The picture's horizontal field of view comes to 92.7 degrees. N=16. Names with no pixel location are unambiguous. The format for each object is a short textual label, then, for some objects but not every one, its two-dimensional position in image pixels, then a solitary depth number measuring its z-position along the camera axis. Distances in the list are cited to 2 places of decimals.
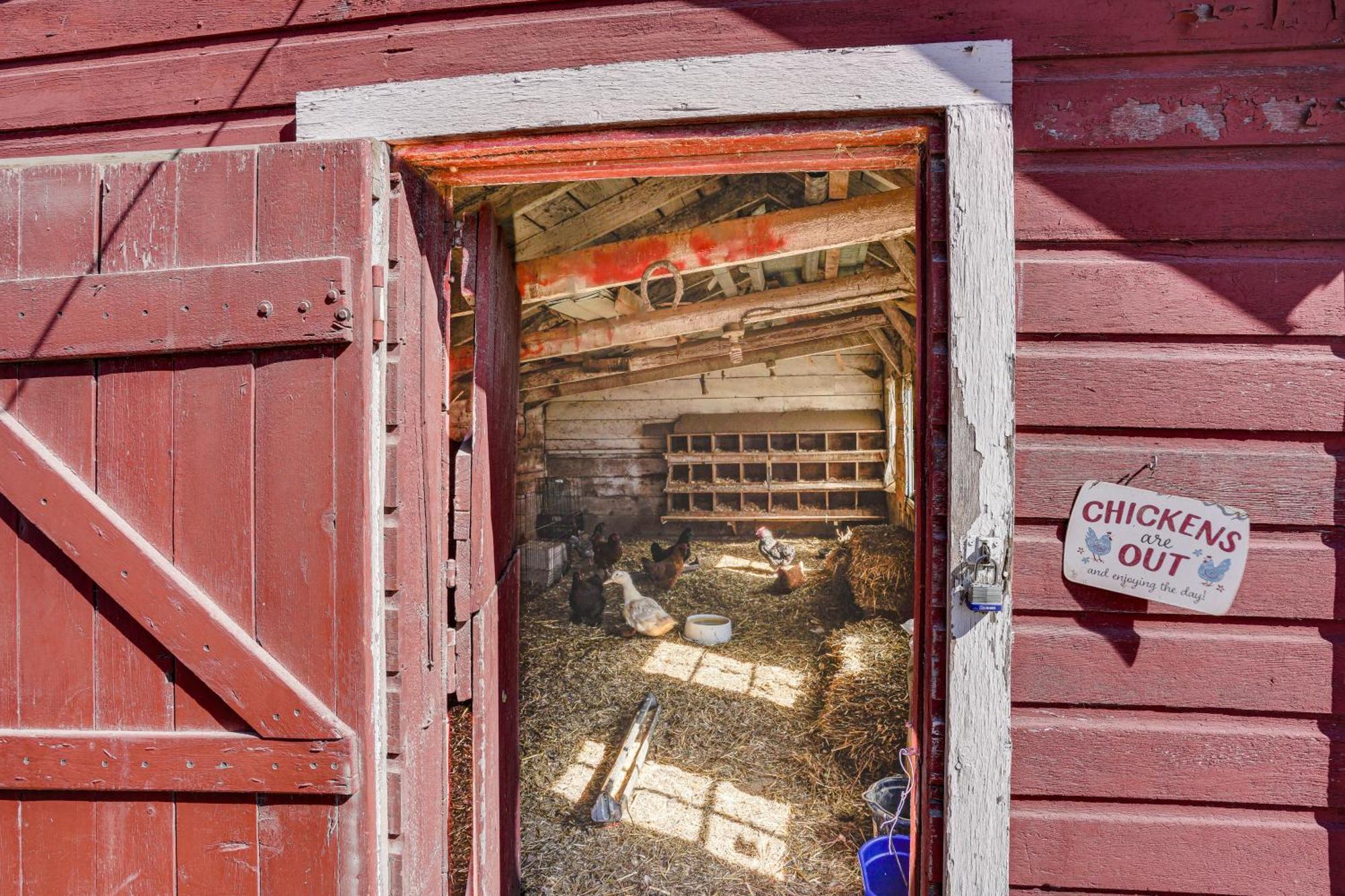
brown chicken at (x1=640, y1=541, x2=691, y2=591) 7.52
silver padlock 1.44
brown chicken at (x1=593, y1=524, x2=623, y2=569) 7.99
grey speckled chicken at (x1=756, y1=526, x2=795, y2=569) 7.69
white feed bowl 6.01
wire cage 10.19
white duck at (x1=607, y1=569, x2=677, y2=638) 6.26
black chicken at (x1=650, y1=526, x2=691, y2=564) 7.74
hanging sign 1.45
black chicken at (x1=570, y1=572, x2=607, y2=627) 6.60
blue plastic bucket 2.59
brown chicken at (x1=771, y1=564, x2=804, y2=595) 7.39
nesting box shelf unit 9.38
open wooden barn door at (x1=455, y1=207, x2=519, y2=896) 2.02
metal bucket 3.15
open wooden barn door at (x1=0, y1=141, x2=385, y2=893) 1.48
